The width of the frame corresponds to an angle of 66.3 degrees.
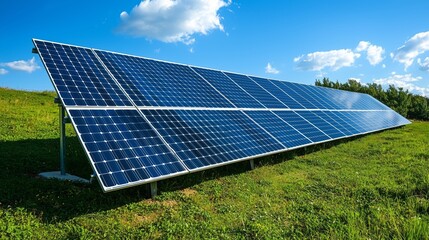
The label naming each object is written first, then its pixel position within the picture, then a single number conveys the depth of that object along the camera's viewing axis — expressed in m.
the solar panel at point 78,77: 8.33
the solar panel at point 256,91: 15.27
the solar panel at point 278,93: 16.92
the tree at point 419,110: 43.44
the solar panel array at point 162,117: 7.23
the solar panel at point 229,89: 13.59
